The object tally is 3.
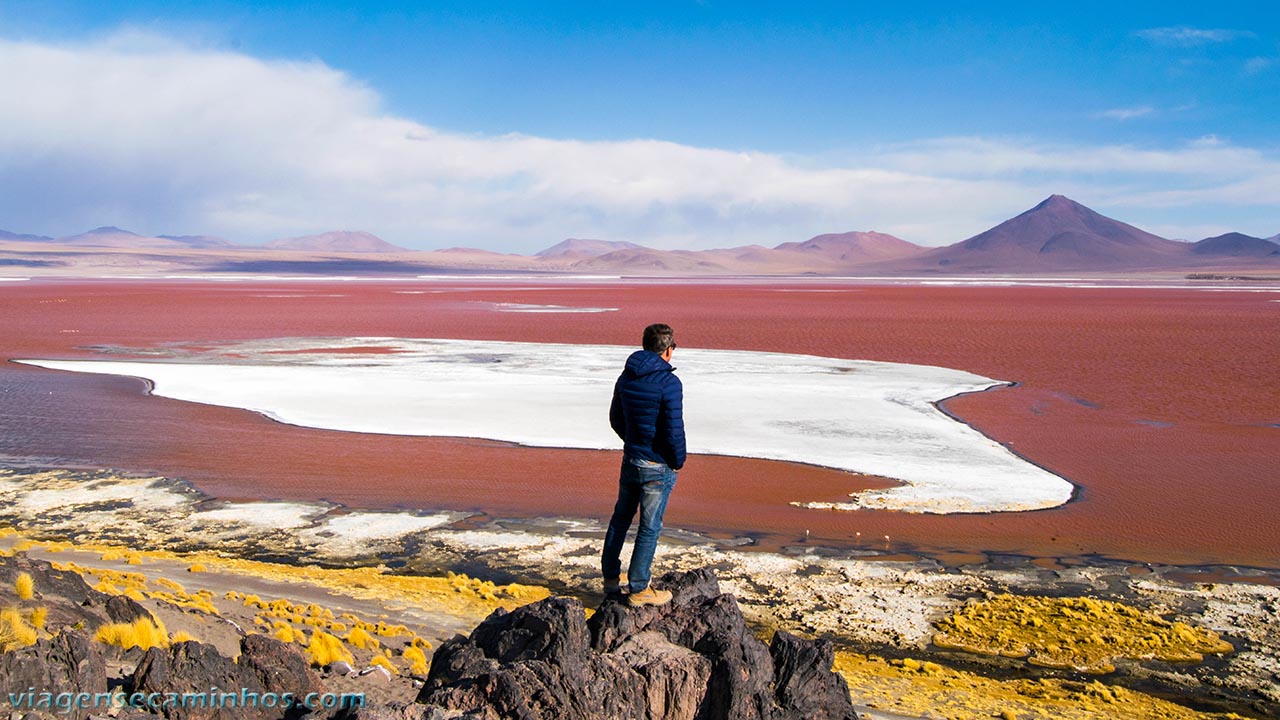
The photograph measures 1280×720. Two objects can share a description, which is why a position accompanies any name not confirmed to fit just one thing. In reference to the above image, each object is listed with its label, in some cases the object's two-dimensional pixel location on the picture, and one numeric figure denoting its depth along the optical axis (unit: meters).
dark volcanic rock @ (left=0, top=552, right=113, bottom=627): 5.24
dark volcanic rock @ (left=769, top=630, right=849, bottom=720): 4.76
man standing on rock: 5.30
